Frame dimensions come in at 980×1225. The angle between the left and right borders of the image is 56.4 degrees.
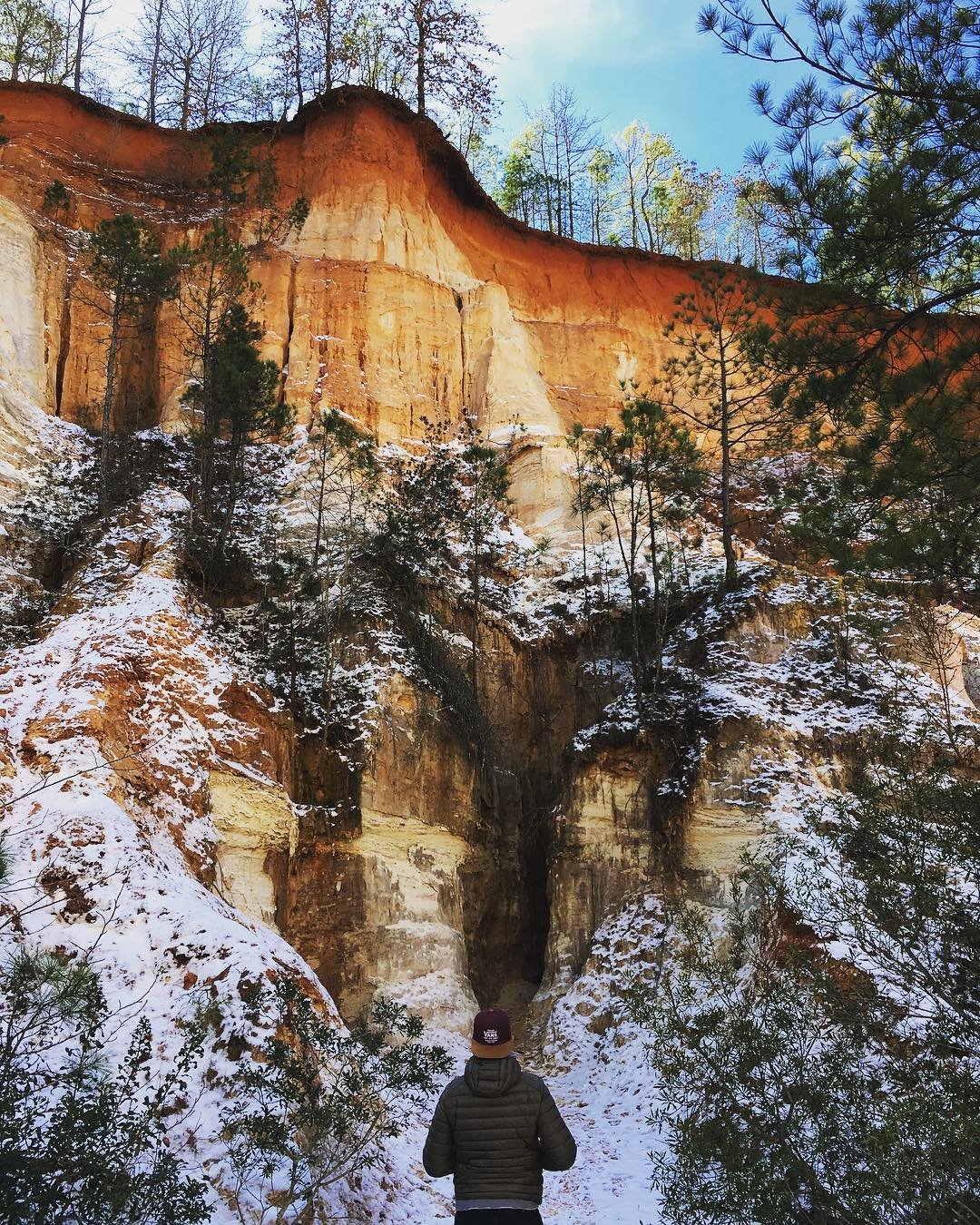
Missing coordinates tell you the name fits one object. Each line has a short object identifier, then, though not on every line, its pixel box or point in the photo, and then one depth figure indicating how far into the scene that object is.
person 4.31
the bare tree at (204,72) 32.41
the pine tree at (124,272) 20.03
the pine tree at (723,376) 15.69
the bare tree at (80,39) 33.78
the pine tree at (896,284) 6.90
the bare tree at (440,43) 31.83
